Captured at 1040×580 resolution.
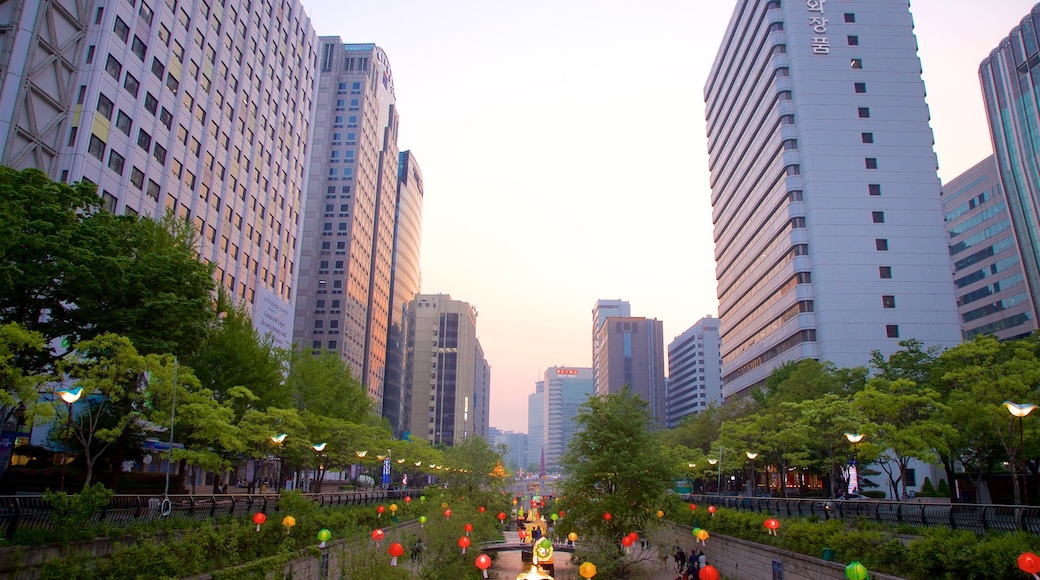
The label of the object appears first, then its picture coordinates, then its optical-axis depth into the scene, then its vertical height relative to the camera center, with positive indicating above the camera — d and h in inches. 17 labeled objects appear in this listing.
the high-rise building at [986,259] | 4069.9 +1362.5
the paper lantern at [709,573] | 1148.5 -176.5
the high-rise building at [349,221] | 5019.7 +1960.6
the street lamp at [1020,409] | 805.9 +75.0
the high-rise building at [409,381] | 7642.7 +980.1
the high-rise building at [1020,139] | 3929.6 +2021.6
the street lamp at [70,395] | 807.7 +83.6
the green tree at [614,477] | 1555.1 -19.7
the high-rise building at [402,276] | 6238.7 +1947.5
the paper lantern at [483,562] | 1145.4 -159.4
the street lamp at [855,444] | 1205.7 +54.2
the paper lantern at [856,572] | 869.8 -130.2
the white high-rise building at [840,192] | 3211.1 +1421.1
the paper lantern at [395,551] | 1064.2 -132.9
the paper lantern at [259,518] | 1075.9 -82.4
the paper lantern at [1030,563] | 649.0 -87.1
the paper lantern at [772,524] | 1321.4 -105.5
